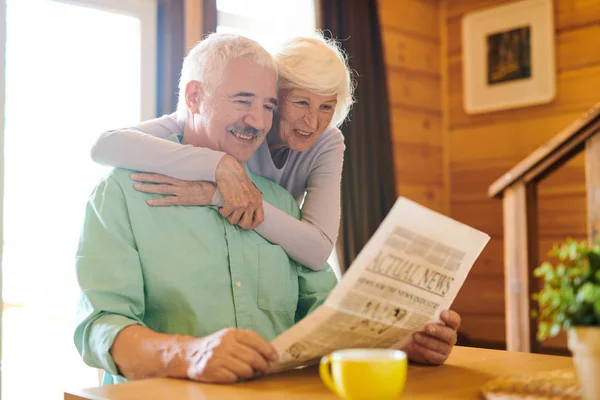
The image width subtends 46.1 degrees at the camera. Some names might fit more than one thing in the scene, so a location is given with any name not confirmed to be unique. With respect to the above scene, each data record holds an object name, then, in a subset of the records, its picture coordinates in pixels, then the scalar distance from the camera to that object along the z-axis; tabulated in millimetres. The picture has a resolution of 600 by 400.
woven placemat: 868
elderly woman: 1365
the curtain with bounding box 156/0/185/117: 3027
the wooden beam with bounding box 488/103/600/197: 2266
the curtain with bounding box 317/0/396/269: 3586
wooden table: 950
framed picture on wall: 3885
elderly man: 1089
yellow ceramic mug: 807
